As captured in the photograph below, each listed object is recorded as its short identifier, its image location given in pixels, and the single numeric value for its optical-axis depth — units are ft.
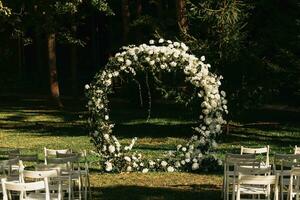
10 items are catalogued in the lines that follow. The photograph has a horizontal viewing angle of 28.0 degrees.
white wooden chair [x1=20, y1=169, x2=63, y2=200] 33.30
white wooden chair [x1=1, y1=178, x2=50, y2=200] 30.32
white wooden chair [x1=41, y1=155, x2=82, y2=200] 35.55
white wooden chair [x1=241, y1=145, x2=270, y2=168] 45.36
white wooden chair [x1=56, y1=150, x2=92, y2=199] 40.27
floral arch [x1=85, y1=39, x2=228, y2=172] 53.36
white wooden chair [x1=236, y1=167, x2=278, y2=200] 31.76
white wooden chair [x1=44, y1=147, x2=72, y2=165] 46.01
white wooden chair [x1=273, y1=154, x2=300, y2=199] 35.78
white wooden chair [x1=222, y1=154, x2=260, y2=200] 37.87
